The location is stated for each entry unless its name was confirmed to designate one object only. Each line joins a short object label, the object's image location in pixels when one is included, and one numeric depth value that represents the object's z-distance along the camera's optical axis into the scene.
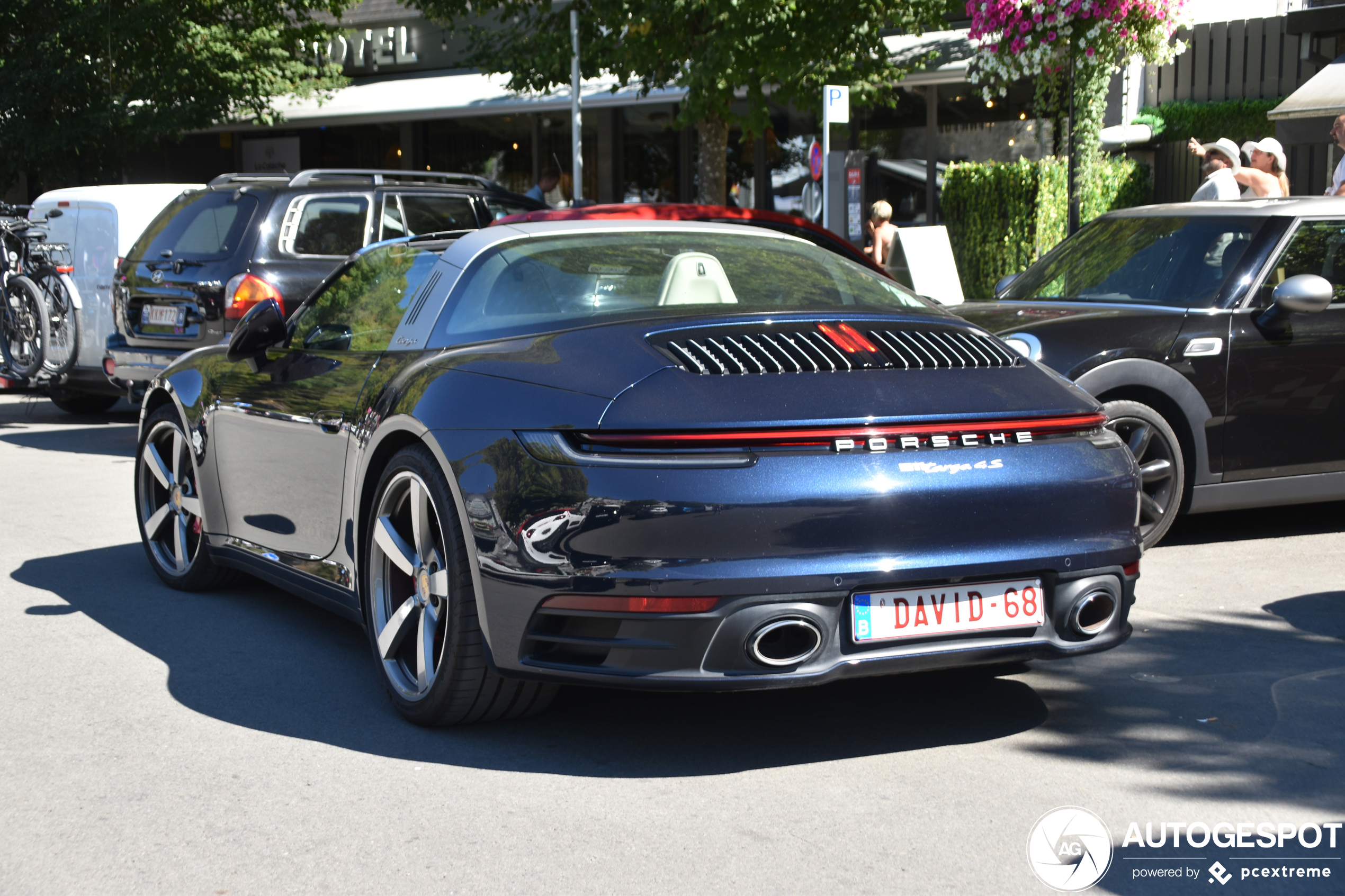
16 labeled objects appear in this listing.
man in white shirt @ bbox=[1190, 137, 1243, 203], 9.96
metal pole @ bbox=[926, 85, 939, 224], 19.86
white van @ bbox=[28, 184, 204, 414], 12.28
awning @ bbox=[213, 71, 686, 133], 22.38
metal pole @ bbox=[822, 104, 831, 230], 12.36
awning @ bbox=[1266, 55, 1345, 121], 13.58
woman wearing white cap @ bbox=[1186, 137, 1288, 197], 10.58
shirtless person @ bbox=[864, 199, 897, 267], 15.58
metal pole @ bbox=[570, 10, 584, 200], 15.75
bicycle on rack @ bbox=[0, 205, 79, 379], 12.15
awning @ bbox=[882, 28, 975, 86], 18.38
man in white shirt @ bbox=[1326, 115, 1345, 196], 10.05
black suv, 9.94
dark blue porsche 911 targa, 3.52
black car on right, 6.46
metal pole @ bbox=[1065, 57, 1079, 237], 12.52
